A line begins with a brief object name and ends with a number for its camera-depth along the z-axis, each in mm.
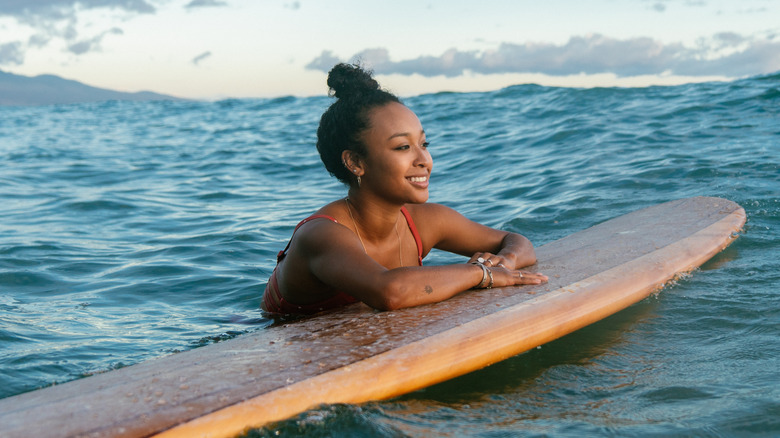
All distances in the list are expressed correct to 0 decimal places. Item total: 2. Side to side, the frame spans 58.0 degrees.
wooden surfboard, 1988
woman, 2779
